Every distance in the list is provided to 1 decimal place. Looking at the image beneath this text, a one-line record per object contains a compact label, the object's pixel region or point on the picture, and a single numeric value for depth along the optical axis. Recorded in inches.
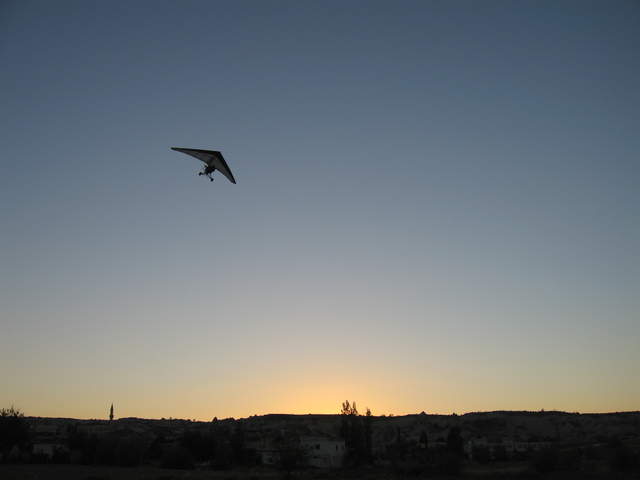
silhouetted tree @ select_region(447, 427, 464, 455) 3088.1
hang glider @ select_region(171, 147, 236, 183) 1424.7
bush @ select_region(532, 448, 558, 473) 2154.3
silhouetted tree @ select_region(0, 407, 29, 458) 2556.6
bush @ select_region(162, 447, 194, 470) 2556.6
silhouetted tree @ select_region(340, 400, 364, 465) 2837.1
